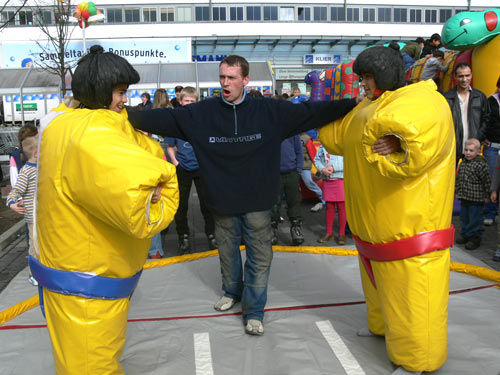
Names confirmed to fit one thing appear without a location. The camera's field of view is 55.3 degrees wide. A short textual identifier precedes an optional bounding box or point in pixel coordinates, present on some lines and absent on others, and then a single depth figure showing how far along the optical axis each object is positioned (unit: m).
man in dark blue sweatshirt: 2.95
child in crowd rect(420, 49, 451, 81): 6.85
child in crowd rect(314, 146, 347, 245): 5.18
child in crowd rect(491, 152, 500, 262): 4.54
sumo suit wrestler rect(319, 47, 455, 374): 2.20
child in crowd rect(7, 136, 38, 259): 3.69
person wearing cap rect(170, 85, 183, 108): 7.14
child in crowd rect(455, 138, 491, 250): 4.73
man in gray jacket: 5.17
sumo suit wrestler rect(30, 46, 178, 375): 1.78
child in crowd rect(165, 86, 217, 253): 4.93
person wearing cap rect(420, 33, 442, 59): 8.11
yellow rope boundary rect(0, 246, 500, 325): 3.34
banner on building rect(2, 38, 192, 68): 20.05
